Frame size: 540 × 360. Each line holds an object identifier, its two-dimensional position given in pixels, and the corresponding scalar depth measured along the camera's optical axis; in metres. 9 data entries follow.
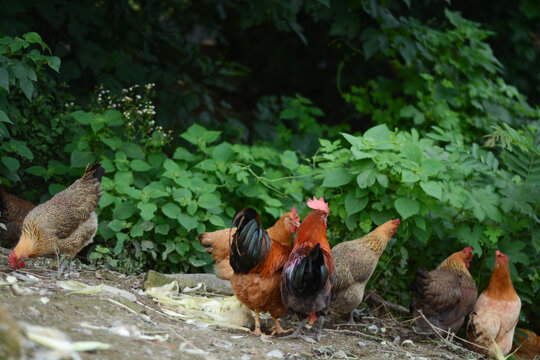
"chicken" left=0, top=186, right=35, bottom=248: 9.92
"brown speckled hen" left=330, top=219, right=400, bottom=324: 8.66
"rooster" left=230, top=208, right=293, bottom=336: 7.91
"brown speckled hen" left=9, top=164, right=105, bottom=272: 8.64
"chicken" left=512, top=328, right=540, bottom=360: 10.66
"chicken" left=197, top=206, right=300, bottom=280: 9.50
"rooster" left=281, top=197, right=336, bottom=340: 7.62
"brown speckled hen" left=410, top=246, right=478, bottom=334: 9.38
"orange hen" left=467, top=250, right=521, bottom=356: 9.48
